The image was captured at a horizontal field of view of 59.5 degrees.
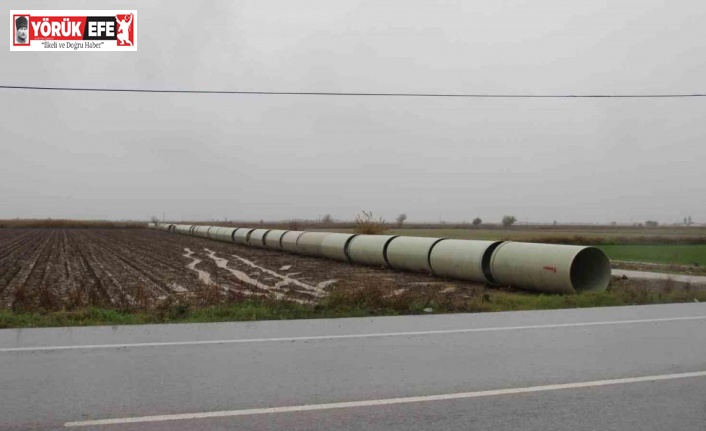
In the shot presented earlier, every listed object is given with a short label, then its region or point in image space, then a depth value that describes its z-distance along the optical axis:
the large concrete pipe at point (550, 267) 15.66
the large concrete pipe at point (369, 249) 24.81
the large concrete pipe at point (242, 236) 46.58
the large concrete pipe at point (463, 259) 18.36
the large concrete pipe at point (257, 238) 42.66
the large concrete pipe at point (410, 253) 21.59
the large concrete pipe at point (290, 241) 35.19
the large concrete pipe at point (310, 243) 31.41
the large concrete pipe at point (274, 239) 38.69
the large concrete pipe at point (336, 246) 28.25
